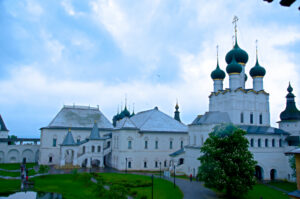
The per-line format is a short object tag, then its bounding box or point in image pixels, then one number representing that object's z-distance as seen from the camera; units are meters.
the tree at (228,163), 21.70
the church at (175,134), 34.06
